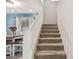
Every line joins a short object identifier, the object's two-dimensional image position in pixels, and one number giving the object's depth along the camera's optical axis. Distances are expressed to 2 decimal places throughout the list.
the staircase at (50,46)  1.90
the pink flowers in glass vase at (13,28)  4.74
